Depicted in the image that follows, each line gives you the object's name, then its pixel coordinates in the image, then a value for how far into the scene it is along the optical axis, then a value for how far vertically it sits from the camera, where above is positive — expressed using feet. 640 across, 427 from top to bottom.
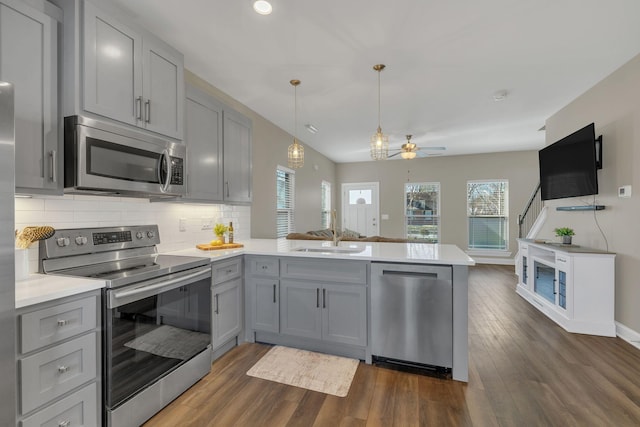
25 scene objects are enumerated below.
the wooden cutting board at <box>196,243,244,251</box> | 9.00 -1.08
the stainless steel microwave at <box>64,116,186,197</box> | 5.35 +1.12
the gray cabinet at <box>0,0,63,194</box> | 4.66 +2.19
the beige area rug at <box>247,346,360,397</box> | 6.91 -4.14
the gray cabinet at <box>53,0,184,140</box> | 5.41 +3.11
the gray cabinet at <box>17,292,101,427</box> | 4.04 -2.30
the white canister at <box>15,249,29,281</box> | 4.90 -0.89
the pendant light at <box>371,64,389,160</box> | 10.27 +2.47
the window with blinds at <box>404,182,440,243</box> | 24.27 +0.28
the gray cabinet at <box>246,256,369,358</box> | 7.91 -2.62
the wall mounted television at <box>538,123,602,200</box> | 10.61 +2.01
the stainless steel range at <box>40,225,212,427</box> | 5.10 -2.07
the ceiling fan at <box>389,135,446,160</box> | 15.43 +3.44
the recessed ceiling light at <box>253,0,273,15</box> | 6.53 +4.82
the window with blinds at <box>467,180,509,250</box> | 22.81 -0.06
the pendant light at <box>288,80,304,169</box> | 10.64 +2.26
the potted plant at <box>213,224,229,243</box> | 9.52 -0.57
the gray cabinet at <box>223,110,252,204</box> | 9.66 +1.99
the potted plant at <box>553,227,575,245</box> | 11.53 -0.85
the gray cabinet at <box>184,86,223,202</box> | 8.22 +2.05
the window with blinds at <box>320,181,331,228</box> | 23.63 +0.88
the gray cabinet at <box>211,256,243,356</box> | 7.86 -2.58
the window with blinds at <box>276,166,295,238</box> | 16.11 +0.75
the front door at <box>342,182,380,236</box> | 25.93 +0.48
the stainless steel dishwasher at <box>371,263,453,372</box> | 7.09 -2.61
